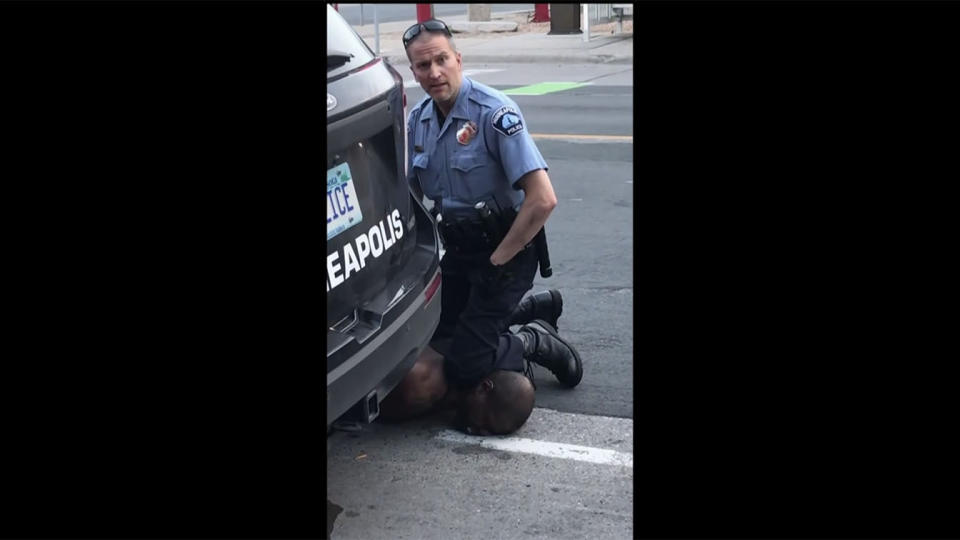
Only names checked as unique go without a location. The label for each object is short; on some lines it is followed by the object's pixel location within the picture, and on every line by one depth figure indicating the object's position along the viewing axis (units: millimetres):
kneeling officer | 3871
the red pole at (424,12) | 20075
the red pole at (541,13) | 22242
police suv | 3107
